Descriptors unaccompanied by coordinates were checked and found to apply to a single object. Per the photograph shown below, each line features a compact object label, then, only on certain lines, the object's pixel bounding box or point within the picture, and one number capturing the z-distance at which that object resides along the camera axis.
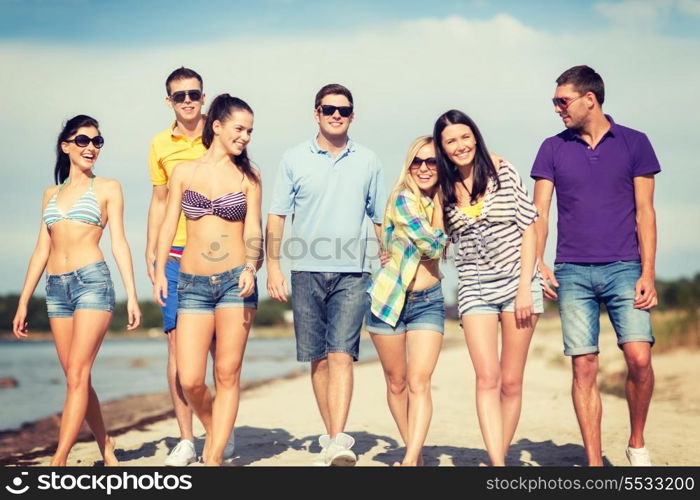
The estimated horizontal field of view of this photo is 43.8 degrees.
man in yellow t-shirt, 7.36
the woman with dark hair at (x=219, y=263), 6.59
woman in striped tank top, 6.36
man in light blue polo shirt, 7.07
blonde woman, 6.50
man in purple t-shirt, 6.56
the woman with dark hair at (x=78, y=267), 6.65
